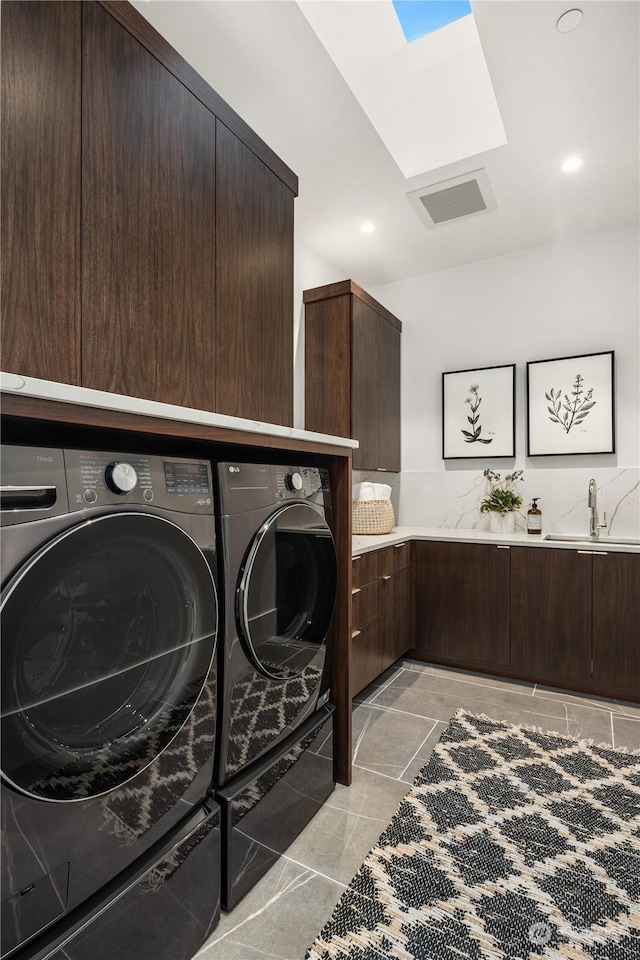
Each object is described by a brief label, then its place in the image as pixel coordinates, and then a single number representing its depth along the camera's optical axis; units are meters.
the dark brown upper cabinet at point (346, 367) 3.08
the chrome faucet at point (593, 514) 3.00
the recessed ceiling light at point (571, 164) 2.47
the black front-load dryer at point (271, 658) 1.22
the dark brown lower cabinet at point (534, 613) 2.55
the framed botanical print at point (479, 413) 3.40
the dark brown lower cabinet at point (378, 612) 2.39
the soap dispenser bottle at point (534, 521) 3.11
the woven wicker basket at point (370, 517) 3.04
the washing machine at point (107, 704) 0.78
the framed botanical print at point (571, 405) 3.08
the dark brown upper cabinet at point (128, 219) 1.11
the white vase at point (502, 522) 3.21
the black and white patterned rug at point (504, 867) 1.18
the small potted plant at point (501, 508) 3.20
